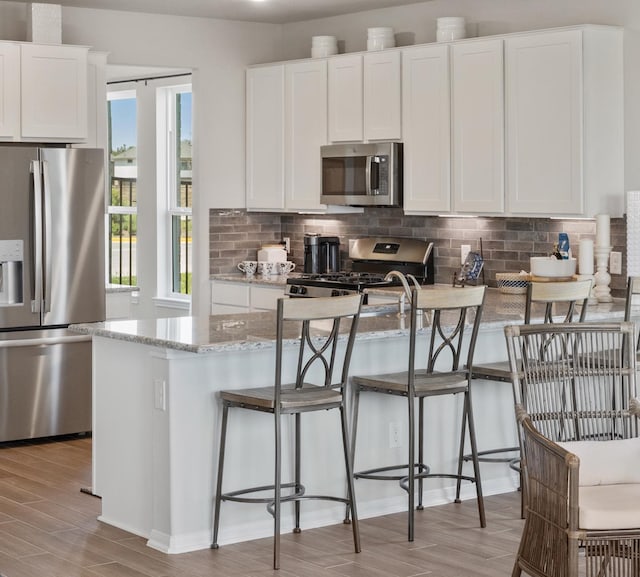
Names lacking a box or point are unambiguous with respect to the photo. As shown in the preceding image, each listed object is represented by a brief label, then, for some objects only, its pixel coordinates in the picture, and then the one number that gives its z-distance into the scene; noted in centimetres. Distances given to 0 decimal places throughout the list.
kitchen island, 436
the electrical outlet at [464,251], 693
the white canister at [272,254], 795
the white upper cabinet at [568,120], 591
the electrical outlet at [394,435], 499
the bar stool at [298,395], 408
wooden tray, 615
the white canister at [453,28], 660
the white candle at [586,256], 613
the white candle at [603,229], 592
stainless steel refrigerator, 628
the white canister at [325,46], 740
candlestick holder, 598
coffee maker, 763
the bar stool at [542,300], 483
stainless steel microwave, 690
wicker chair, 301
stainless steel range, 688
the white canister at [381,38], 701
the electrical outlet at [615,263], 614
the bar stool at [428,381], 445
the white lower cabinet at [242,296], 737
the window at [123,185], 906
